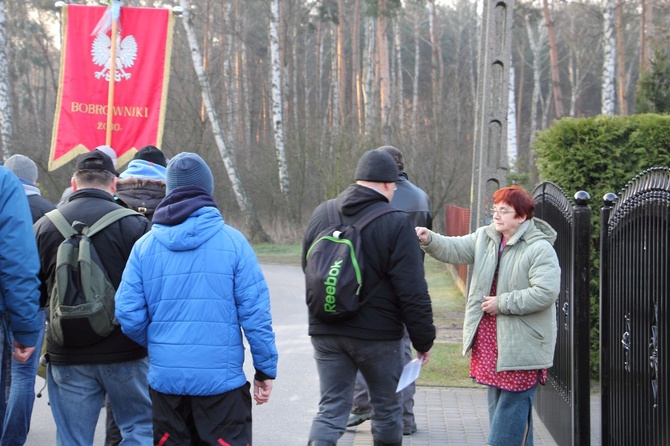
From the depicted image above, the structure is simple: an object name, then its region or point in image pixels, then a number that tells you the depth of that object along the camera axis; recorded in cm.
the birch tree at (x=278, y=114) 3034
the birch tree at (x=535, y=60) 4872
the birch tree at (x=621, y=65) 3834
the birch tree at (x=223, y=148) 2677
